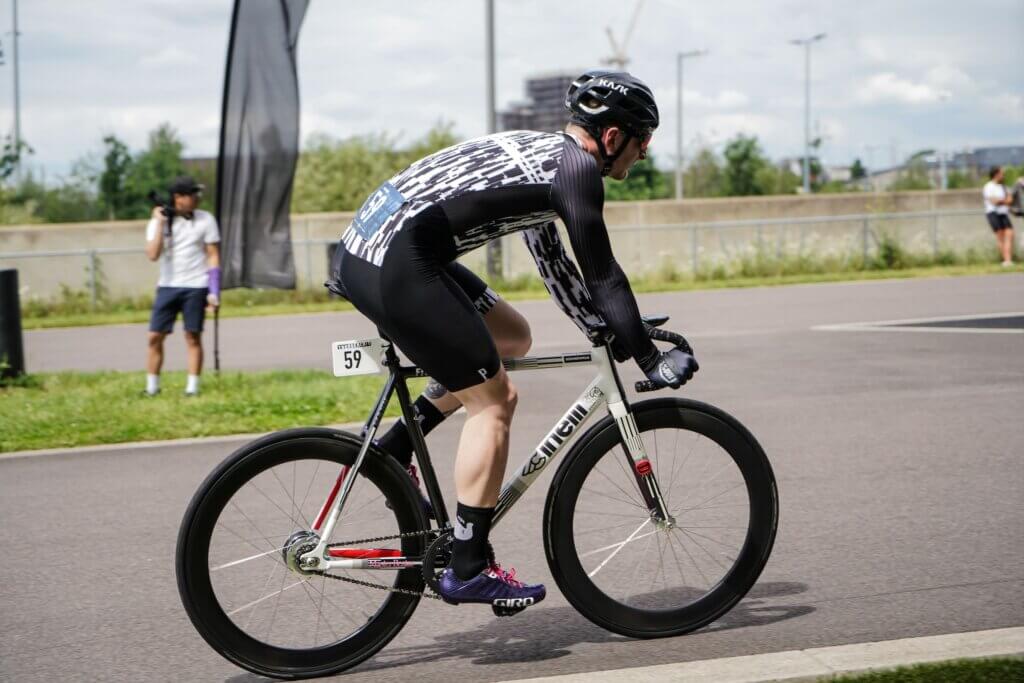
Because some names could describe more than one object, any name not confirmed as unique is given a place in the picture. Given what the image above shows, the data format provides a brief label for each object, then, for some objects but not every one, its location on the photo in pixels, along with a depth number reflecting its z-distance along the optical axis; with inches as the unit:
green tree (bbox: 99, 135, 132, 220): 2105.1
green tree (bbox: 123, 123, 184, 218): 2605.8
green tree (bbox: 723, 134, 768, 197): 2388.0
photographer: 400.8
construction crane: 3044.0
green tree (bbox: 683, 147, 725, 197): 2429.9
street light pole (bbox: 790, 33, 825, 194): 2213.8
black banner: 439.8
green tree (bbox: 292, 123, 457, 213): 2023.9
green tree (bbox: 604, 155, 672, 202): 2491.4
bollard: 424.2
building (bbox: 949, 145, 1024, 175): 2544.3
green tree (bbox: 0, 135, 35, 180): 1236.2
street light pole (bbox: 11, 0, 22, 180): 1269.7
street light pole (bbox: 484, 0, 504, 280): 906.1
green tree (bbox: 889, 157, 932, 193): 1785.2
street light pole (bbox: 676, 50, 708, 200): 2053.4
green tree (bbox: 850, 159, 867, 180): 3558.1
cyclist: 144.1
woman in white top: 861.8
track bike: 147.6
